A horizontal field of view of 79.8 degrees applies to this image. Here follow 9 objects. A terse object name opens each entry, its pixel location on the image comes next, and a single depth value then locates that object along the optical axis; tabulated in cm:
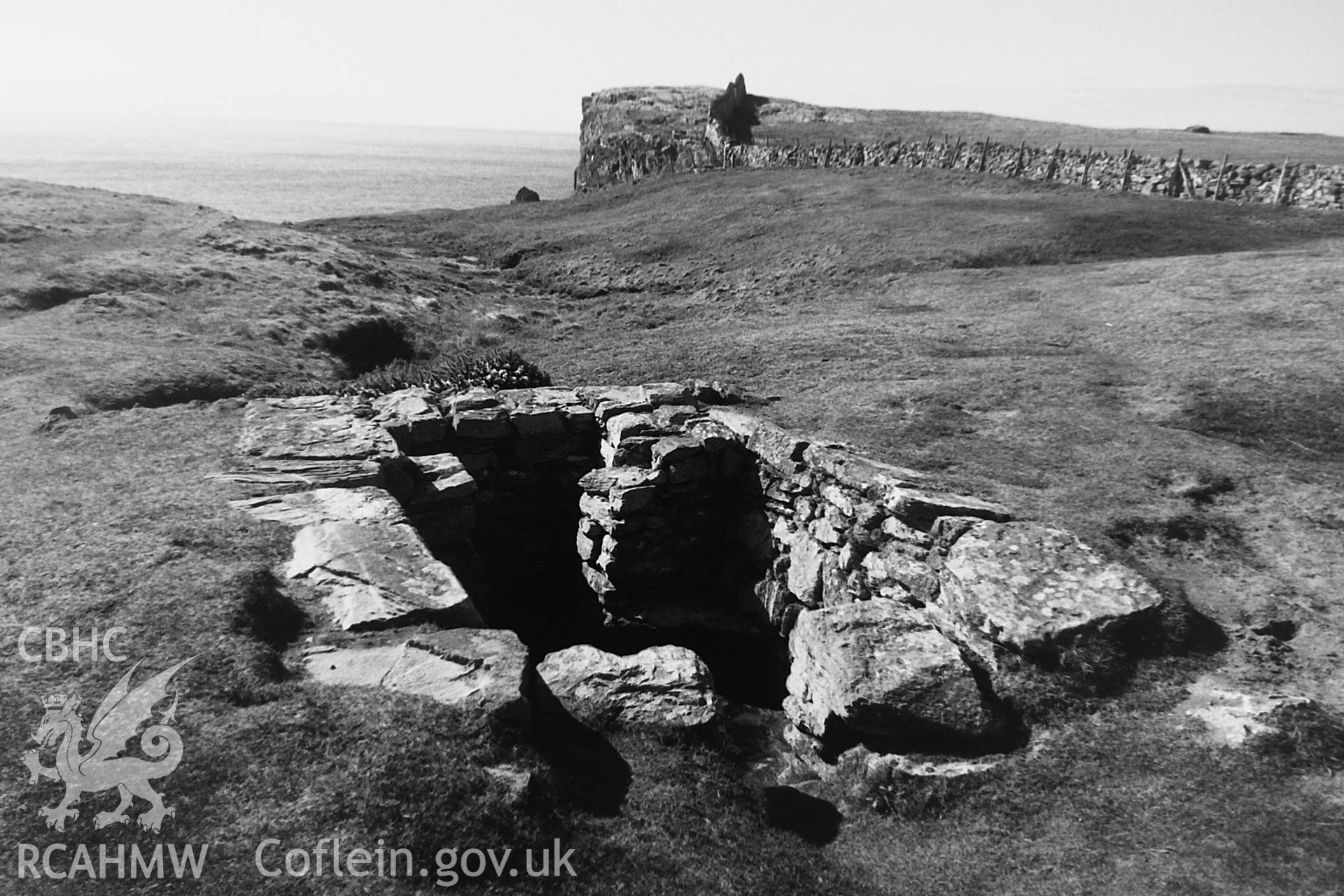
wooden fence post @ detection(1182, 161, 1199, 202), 3621
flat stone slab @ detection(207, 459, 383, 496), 1286
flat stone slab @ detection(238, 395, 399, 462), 1427
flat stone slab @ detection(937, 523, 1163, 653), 994
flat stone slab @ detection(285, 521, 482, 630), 1010
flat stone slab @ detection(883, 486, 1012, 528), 1202
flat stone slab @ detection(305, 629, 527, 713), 862
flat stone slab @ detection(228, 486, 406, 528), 1194
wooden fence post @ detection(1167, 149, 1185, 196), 3684
